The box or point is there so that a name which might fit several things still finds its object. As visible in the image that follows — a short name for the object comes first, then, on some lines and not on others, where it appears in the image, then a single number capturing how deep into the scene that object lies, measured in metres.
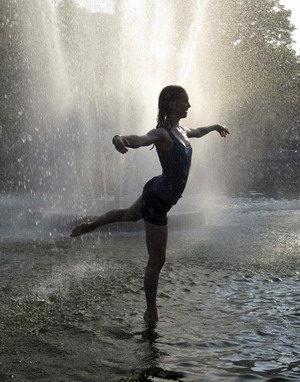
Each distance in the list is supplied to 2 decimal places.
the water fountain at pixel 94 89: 15.77
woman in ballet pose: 4.17
